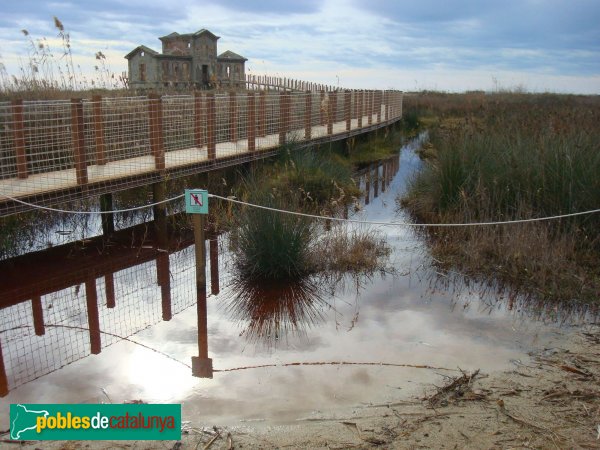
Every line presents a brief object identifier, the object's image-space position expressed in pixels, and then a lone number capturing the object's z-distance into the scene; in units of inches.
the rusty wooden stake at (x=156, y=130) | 345.7
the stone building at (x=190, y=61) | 1476.4
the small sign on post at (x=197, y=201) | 195.8
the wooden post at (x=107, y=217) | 353.4
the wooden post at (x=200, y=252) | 202.2
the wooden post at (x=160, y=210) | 354.3
